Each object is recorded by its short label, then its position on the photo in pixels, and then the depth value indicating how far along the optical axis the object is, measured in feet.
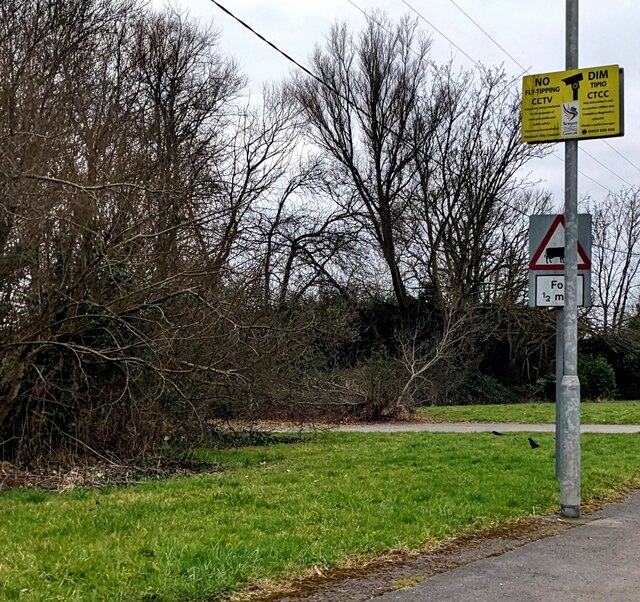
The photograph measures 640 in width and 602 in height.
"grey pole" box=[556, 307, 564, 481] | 29.04
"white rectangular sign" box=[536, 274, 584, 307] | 30.73
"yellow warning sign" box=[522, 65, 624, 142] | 27.86
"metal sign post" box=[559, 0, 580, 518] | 27.48
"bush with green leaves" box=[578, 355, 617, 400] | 122.62
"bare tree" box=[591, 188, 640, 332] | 155.74
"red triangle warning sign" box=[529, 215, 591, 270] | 31.22
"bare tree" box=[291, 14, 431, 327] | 113.80
